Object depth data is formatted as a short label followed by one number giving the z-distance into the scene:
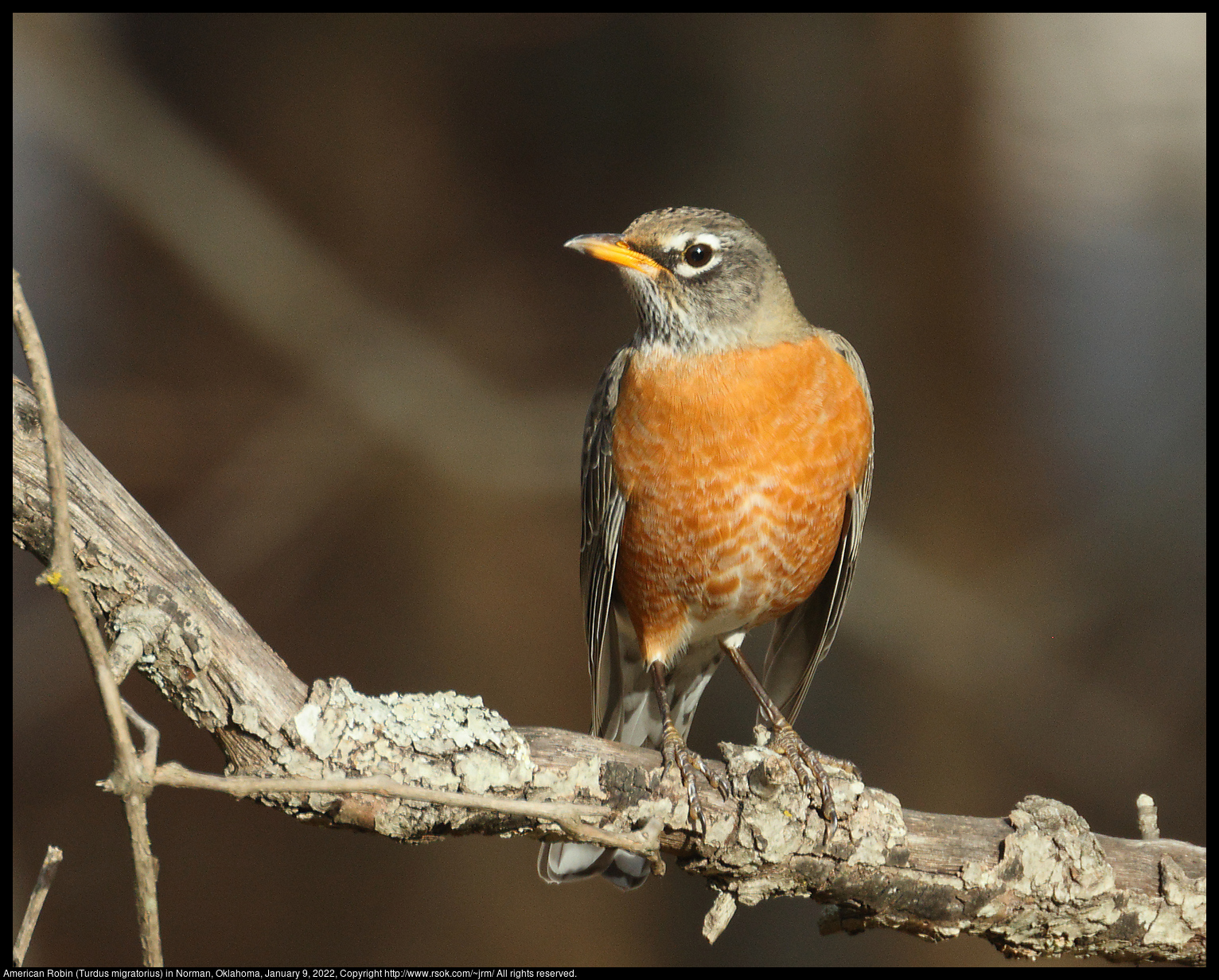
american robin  6.42
